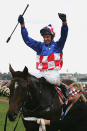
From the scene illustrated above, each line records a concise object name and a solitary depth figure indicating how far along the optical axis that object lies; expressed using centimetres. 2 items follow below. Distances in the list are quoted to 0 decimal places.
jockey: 1245
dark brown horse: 991
